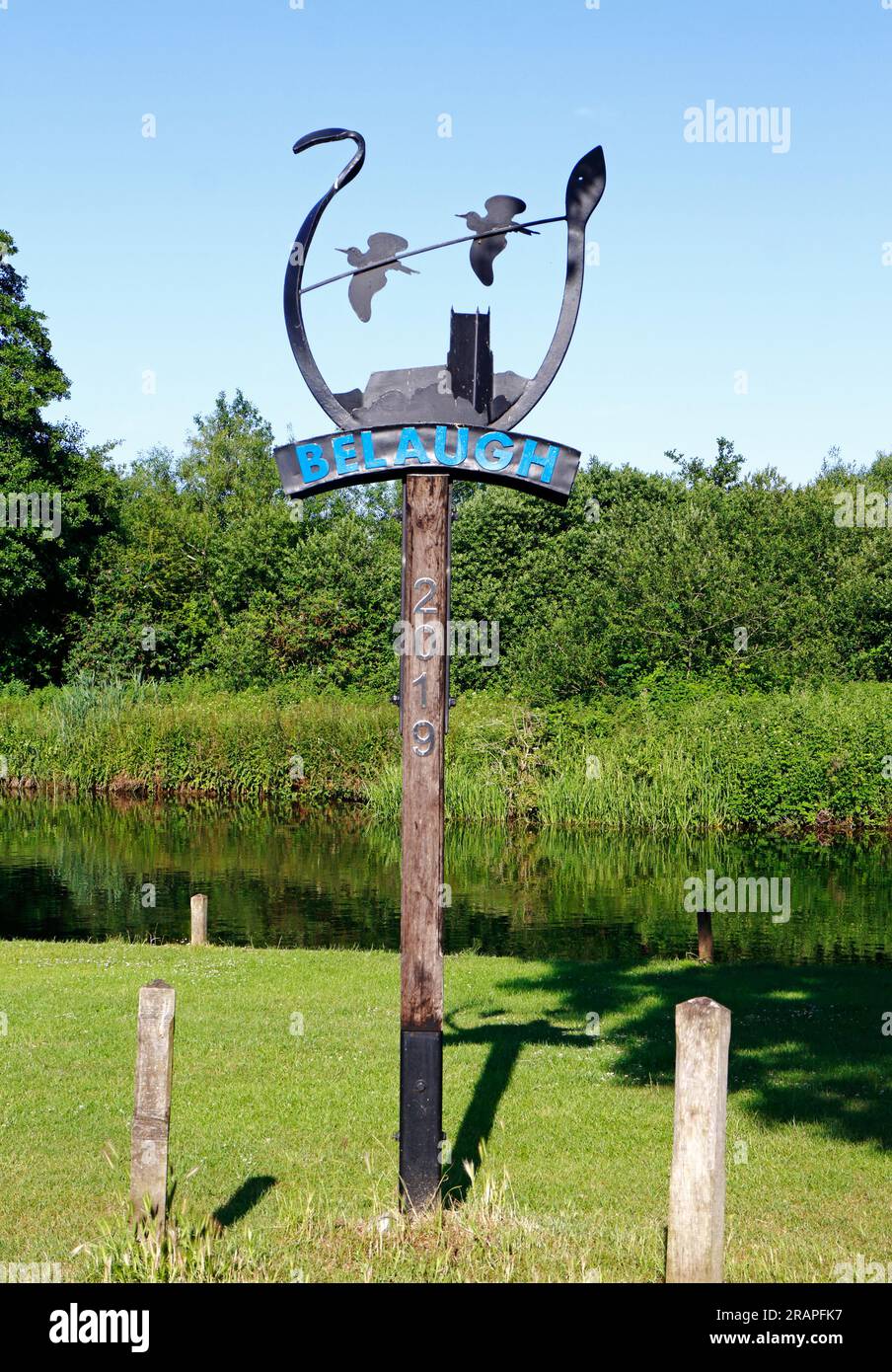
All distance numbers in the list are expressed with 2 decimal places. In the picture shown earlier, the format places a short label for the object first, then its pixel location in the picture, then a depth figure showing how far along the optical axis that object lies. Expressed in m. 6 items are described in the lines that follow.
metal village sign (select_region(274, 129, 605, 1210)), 8.33
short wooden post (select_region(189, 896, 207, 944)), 19.17
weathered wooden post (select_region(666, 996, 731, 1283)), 6.20
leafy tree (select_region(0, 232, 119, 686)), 46.59
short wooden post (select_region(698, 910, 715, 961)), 17.88
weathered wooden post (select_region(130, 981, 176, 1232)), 7.16
